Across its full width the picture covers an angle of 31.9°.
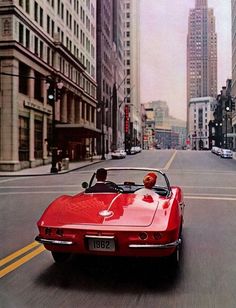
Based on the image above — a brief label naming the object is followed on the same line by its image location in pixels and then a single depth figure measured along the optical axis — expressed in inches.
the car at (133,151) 2191.4
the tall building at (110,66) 3153.8
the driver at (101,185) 235.8
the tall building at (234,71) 3321.9
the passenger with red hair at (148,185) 227.5
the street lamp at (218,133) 3851.6
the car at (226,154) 2089.4
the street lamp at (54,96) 1109.1
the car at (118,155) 1726.6
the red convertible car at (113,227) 177.6
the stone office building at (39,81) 1244.5
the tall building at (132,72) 5037.4
